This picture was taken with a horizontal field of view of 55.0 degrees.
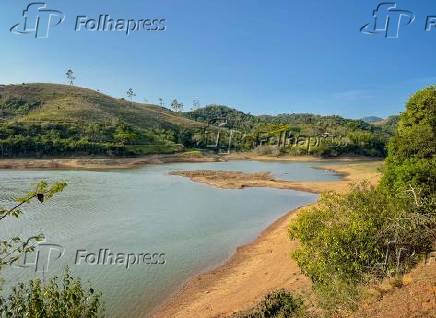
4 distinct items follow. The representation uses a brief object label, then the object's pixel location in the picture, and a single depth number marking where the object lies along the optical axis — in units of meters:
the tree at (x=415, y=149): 24.42
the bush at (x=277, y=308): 16.00
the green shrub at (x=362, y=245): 15.92
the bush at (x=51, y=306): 9.22
